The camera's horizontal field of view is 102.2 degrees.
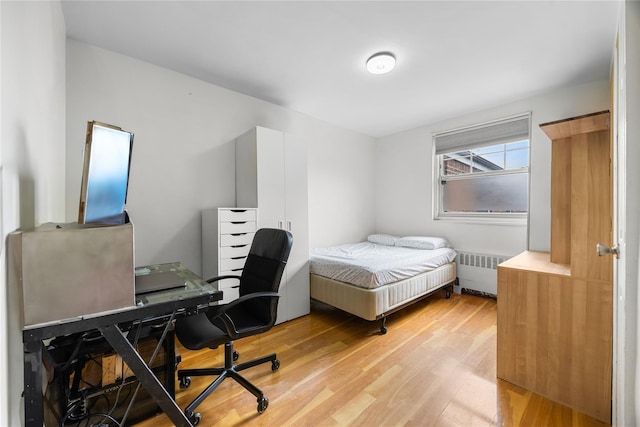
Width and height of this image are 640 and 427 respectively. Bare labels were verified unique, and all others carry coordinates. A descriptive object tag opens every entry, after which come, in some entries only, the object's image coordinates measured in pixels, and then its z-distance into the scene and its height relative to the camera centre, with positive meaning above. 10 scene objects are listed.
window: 3.28 +0.62
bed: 2.47 -0.66
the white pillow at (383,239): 3.97 -0.41
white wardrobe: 2.65 +0.23
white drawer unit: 2.38 -0.28
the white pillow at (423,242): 3.50 -0.40
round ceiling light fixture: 2.24 +1.35
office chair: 1.46 -0.69
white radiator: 3.36 -0.77
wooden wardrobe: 1.46 -0.56
